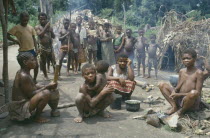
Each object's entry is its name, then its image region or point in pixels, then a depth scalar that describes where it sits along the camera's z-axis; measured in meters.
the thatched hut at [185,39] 8.80
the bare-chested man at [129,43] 8.16
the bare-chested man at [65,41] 7.78
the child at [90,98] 4.07
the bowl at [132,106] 4.82
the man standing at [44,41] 6.82
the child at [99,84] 4.22
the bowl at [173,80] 5.96
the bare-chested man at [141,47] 8.52
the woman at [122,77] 5.23
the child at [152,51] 8.51
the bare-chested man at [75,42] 7.99
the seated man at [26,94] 3.78
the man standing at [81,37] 8.55
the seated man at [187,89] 4.12
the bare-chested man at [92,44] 9.17
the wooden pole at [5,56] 4.60
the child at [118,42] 8.27
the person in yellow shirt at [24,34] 5.79
